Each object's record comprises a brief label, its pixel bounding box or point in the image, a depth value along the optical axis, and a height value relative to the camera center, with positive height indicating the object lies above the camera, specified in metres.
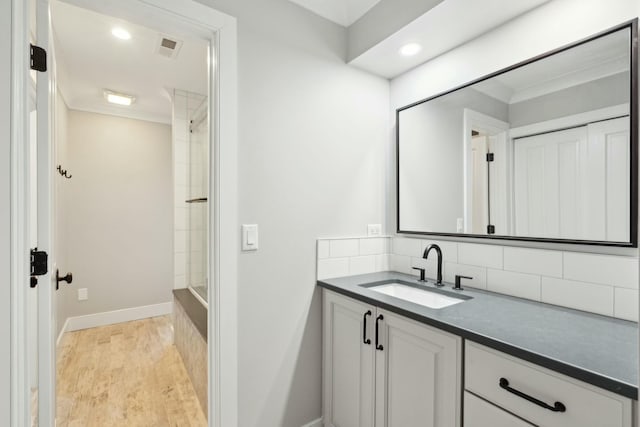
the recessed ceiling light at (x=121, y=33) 2.01 +1.15
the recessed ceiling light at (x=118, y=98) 3.01 +1.11
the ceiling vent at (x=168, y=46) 2.11 +1.14
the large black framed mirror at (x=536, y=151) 1.17 +0.27
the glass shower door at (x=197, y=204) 2.78 +0.07
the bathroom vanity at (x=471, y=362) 0.81 -0.48
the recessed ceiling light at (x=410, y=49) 1.66 +0.87
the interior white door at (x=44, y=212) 1.09 +0.00
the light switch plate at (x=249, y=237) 1.50 -0.12
